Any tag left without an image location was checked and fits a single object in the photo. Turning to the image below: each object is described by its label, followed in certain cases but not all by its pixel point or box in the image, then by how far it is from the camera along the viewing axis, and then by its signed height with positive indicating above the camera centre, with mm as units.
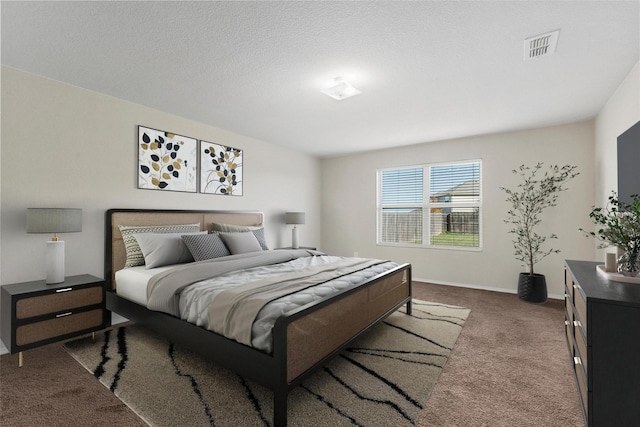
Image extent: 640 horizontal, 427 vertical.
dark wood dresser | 1392 -686
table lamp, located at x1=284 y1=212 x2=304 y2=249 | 5086 -85
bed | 1630 -805
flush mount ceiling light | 2723 +1188
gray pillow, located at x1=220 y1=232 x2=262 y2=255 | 3432 -328
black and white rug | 1709 -1151
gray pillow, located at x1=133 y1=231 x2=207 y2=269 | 2947 -351
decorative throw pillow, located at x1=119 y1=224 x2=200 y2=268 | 3045 -257
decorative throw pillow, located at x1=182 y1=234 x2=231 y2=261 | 3086 -333
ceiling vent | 2059 +1250
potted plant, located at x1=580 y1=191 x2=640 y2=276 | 1842 -134
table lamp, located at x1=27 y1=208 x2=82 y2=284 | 2379 -104
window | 4793 +183
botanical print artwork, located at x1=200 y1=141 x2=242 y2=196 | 4043 +653
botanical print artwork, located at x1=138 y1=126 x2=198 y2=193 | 3420 +659
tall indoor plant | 3887 +44
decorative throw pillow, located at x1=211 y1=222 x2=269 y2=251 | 3918 -192
